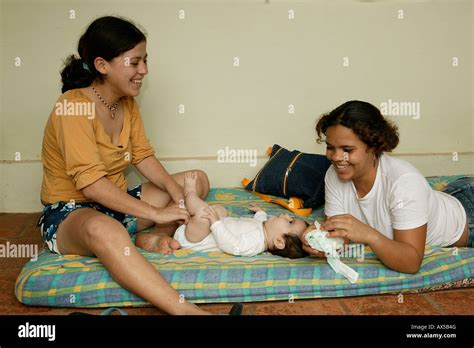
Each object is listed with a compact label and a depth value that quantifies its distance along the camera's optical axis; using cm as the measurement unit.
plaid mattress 226
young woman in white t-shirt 214
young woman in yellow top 212
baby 245
